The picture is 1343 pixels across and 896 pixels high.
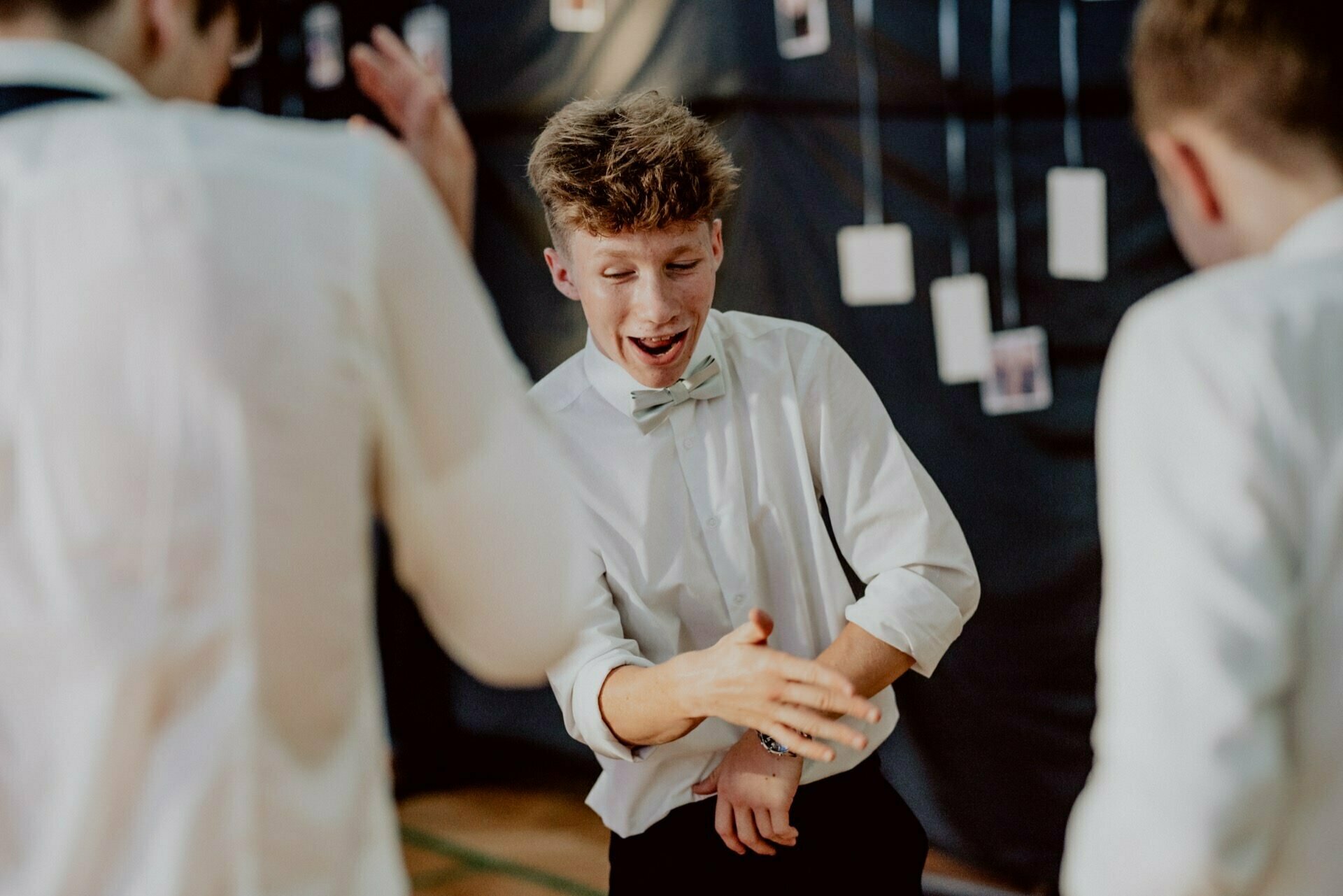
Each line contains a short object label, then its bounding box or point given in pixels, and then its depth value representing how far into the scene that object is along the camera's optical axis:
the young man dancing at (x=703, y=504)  1.84
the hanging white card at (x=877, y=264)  3.48
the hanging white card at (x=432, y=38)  4.35
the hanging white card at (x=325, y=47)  4.59
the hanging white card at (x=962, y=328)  3.43
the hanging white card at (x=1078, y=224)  3.30
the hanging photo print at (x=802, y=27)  3.46
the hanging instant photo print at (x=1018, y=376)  3.39
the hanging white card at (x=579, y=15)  3.89
